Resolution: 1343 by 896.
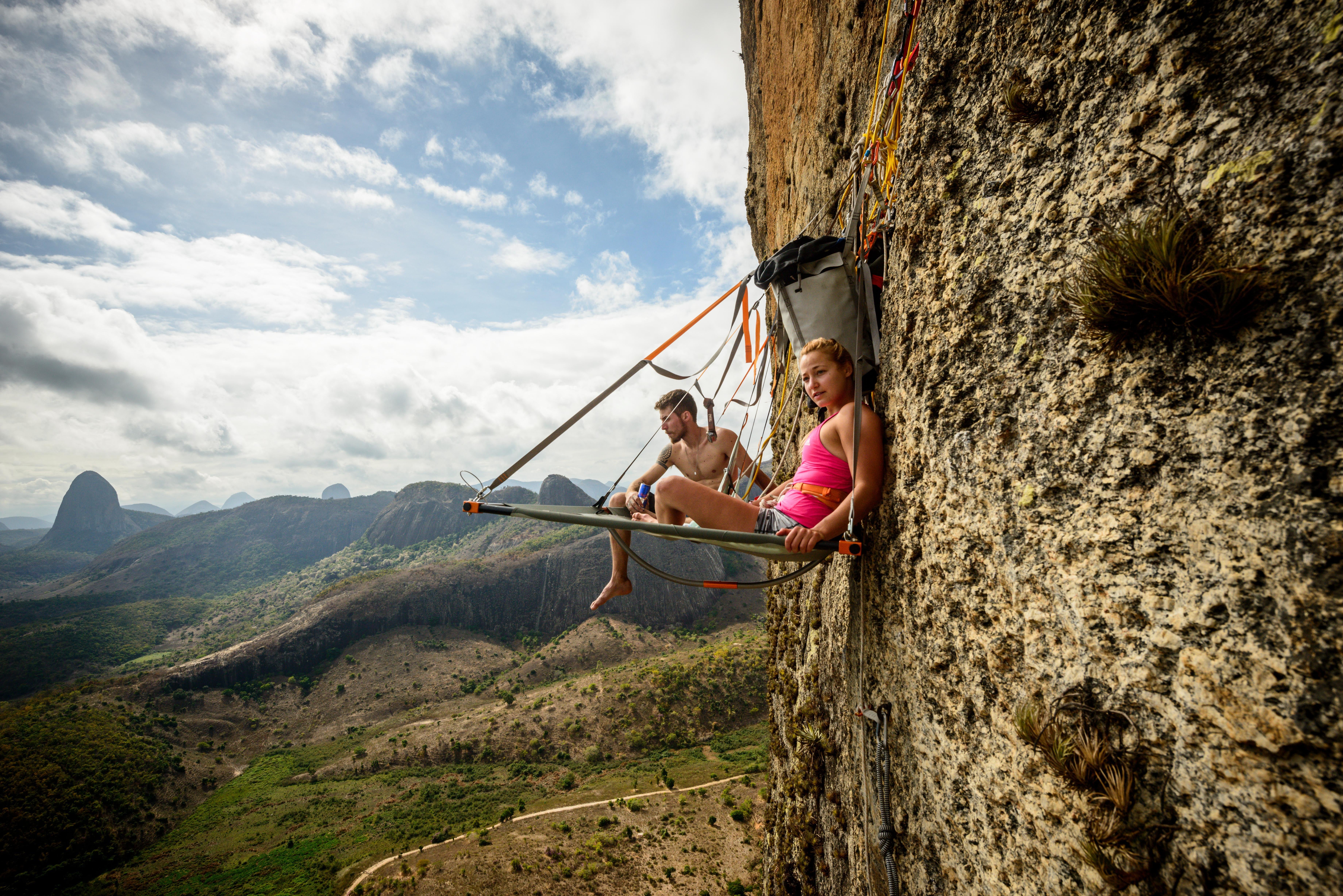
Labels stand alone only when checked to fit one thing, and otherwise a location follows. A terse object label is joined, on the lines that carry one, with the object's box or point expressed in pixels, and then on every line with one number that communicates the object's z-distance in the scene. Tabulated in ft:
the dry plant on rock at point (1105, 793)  4.75
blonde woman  9.17
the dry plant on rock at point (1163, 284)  4.39
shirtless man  17.44
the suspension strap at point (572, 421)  12.45
